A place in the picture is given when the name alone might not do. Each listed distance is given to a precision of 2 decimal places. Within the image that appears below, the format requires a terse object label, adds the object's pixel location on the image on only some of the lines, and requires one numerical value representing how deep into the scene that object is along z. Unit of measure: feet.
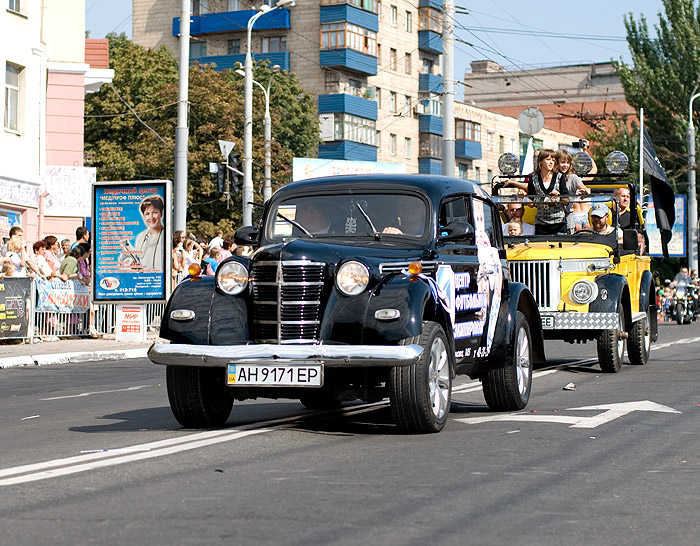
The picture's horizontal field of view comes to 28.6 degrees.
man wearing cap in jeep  57.21
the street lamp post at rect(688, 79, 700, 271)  188.96
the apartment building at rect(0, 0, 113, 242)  114.93
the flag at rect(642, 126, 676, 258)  72.64
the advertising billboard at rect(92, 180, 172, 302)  80.07
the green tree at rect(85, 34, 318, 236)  212.23
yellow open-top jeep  54.24
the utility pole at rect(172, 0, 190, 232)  97.45
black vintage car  30.27
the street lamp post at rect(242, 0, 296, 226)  134.92
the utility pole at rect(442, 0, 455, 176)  101.65
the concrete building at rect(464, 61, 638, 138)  364.38
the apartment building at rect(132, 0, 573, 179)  261.03
